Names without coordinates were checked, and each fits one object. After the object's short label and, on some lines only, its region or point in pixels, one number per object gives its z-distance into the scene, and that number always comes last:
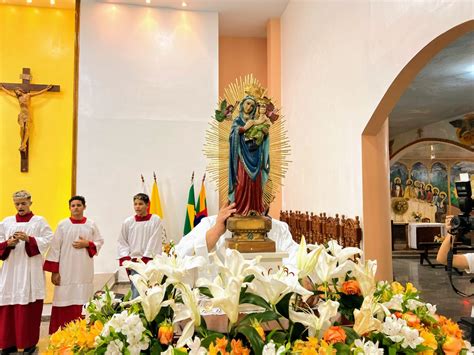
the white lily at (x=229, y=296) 1.08
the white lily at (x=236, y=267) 1.13
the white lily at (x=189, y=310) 1.08
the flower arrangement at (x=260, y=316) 1.08
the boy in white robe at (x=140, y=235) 5.05
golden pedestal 2.07
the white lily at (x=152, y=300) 1.15
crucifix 7.18
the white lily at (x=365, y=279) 1.24
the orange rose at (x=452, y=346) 1.19
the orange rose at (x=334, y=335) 1.03
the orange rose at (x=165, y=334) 1.12
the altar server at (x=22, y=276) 4.09
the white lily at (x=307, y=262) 1.22
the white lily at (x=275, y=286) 1.12
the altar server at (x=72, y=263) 4.54
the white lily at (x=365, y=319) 1.11
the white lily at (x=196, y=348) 1.00
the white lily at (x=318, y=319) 1.09
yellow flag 7.14
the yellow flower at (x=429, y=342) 1.15
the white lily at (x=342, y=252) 1.26
